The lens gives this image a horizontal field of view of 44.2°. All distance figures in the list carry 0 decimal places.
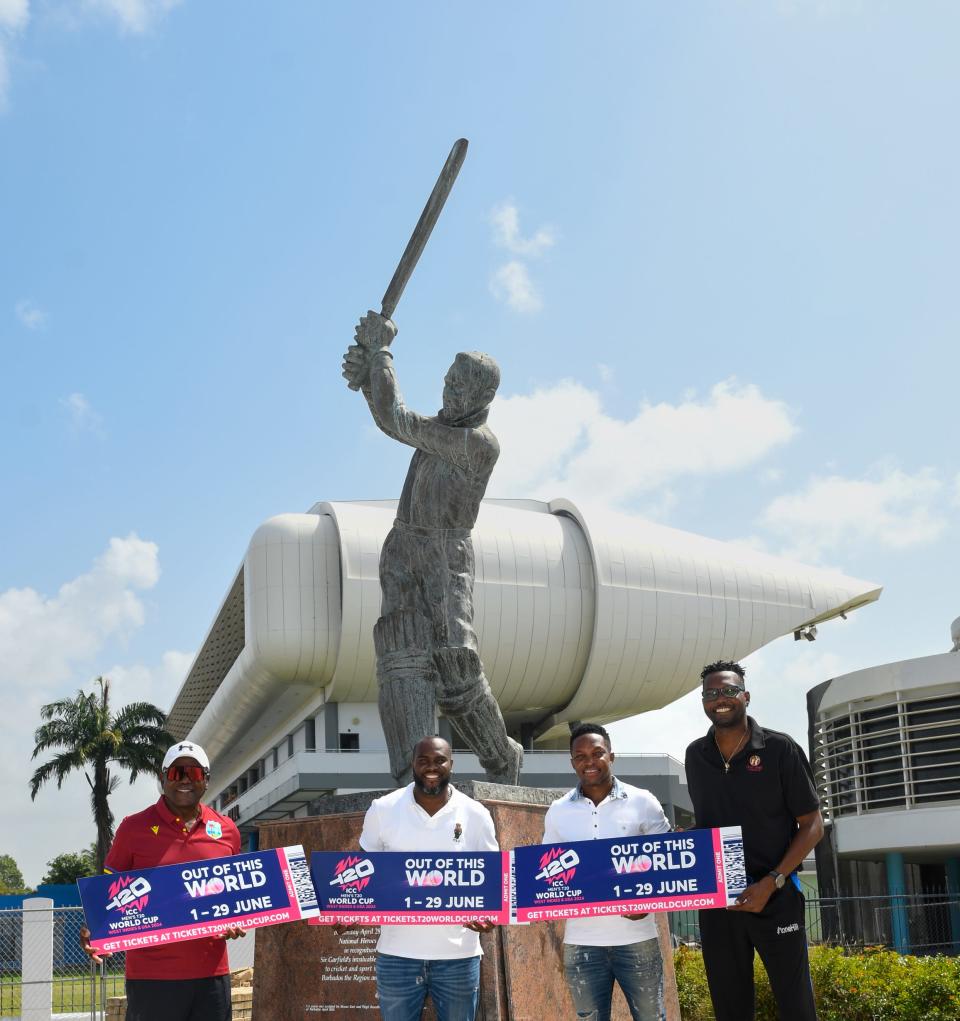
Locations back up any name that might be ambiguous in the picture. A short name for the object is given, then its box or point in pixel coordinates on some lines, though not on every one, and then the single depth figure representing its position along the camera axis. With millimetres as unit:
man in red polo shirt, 4734
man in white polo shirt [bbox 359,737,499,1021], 4719
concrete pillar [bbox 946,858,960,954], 33594
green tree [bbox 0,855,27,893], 127875
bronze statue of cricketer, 7609
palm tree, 48656
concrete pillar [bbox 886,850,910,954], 31247
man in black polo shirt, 4844
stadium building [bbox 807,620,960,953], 30000
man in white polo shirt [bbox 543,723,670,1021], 4781
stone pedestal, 6522
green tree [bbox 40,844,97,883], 76125
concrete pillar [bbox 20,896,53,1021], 17156
